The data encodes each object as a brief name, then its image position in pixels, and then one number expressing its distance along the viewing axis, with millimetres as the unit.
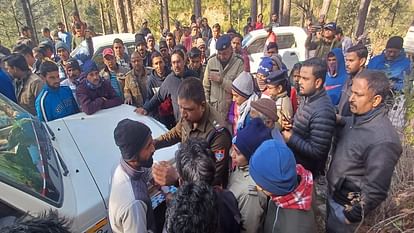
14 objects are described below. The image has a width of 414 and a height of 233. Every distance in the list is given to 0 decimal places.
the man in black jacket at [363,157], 1946
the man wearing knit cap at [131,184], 1680
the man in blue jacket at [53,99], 3584
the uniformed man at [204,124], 2279
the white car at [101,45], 7179
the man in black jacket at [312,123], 2533
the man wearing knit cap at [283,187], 1673
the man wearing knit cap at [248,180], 1905
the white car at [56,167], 1791
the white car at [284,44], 8898
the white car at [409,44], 5535
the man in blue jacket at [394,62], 4191
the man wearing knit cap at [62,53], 6226
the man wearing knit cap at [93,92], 3662
